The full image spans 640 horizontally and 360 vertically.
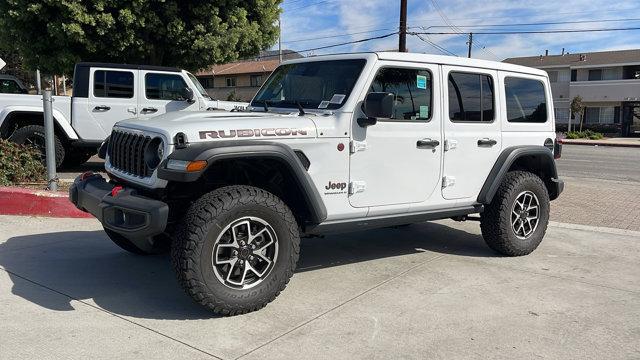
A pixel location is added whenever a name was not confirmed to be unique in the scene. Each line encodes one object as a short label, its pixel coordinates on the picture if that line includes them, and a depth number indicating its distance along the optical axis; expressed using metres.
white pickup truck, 9.23
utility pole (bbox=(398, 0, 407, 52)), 20.33
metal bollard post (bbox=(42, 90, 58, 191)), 6.68
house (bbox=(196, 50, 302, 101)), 55.56
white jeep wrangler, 3.58
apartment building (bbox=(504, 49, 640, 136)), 42.59
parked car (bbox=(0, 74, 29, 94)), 14.69
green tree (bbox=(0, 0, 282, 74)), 12.48
